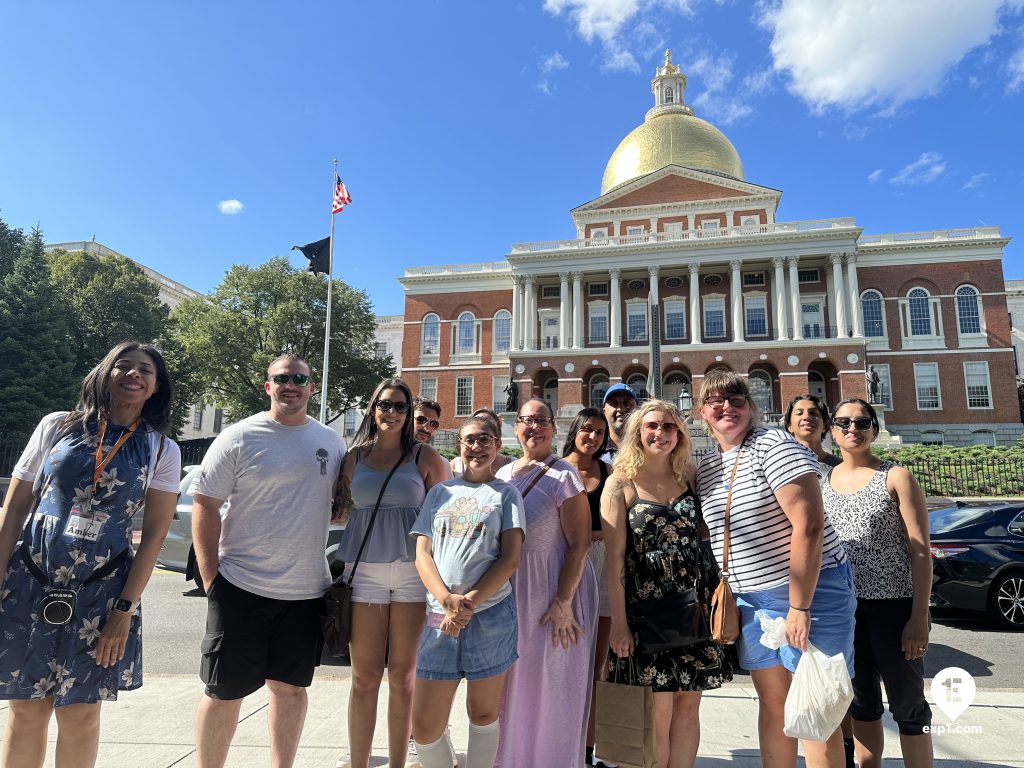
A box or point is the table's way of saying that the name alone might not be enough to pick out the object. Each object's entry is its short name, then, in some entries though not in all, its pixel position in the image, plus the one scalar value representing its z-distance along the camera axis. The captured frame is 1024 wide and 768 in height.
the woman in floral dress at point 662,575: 3.08
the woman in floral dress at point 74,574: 2.69
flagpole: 25.19
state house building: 37.72
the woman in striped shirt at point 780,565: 2.82
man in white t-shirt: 3.02
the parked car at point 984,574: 7.22
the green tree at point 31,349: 25.39
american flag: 25.19
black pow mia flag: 24.92
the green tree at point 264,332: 36.31
